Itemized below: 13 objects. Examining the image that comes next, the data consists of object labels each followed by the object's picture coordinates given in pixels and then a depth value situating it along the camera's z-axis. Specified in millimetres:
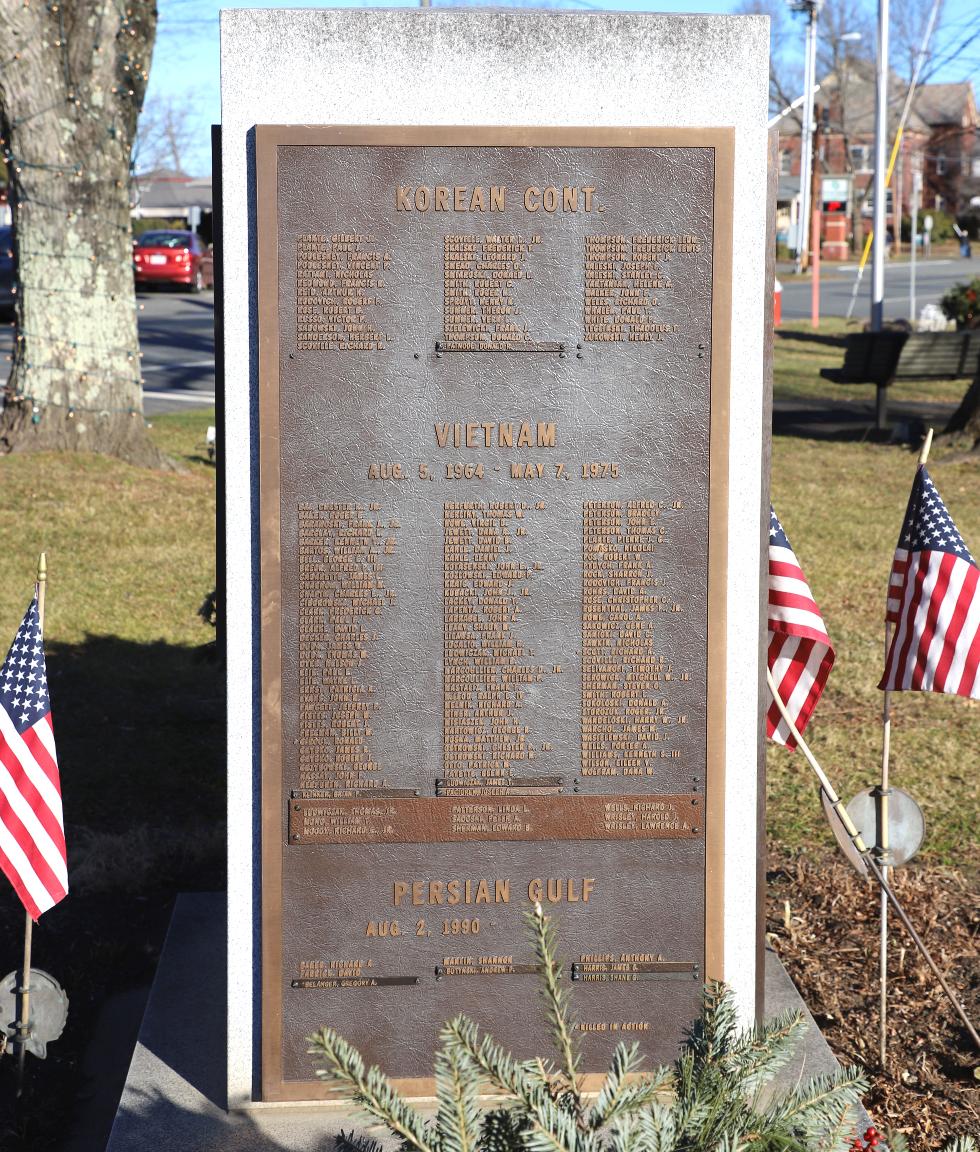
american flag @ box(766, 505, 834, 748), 4707
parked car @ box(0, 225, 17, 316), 28672
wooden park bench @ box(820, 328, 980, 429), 16328
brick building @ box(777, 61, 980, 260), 66000
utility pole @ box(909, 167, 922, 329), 30375
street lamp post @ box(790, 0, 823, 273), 36656
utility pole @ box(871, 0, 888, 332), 23125
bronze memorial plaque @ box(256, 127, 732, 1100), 3941
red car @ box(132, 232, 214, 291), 35656
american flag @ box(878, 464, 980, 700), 4621
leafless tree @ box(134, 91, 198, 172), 80188
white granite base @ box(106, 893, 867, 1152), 3984
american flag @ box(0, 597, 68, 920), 4238
